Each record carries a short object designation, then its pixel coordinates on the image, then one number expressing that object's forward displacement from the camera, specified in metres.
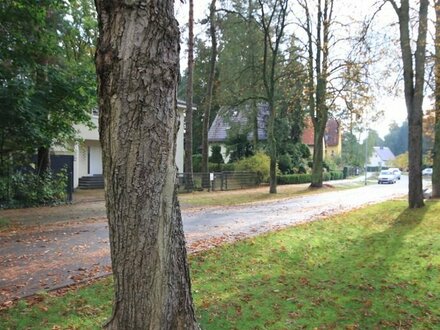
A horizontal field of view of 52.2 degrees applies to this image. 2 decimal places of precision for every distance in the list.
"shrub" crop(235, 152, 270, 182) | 35.34
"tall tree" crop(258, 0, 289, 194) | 27.64
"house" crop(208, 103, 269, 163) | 39.91
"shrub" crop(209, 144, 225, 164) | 46.28
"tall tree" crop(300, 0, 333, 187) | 30.52
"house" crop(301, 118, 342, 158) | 79.46
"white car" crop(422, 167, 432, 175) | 76.87
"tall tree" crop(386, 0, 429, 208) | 15.73
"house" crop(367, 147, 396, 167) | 110.66
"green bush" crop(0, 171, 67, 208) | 17.05
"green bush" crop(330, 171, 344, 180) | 52.29
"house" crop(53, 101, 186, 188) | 30.34
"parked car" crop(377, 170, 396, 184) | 49.56
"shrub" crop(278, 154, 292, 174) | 42.31
